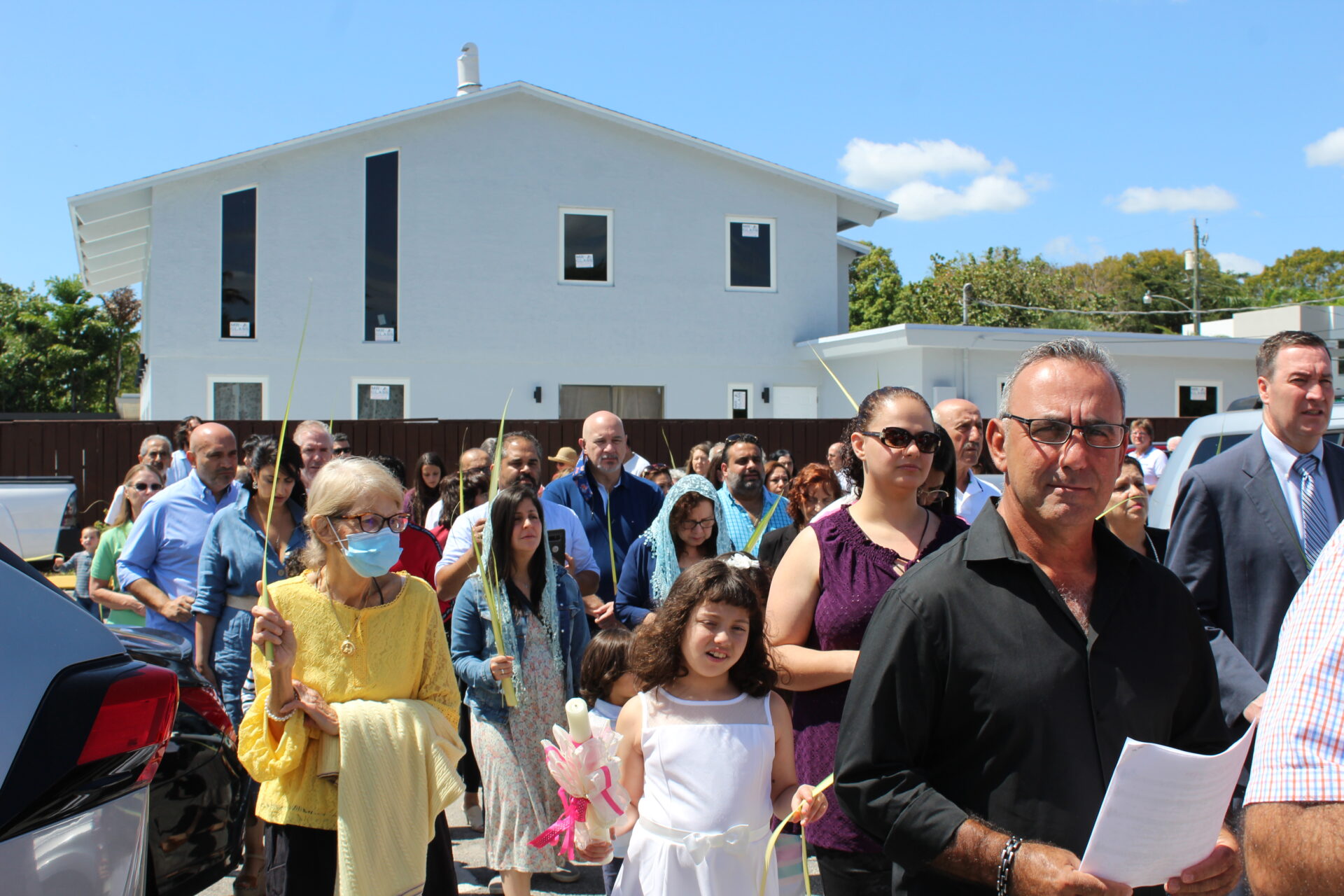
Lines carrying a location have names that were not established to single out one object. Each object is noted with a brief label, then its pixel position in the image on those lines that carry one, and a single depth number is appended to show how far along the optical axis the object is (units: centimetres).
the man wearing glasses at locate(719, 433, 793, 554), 612
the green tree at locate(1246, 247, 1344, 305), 7625
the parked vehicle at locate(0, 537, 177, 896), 211
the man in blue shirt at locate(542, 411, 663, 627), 636
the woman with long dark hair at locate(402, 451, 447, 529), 871
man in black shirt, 195
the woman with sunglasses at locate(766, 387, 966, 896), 296
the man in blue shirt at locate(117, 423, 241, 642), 527
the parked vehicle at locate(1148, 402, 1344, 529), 698
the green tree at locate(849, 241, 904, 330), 4662
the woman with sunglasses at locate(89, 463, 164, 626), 594
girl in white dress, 330
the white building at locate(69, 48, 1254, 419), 1791
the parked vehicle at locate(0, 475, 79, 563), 971
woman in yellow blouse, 343
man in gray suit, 341
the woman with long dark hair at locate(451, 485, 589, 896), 454
